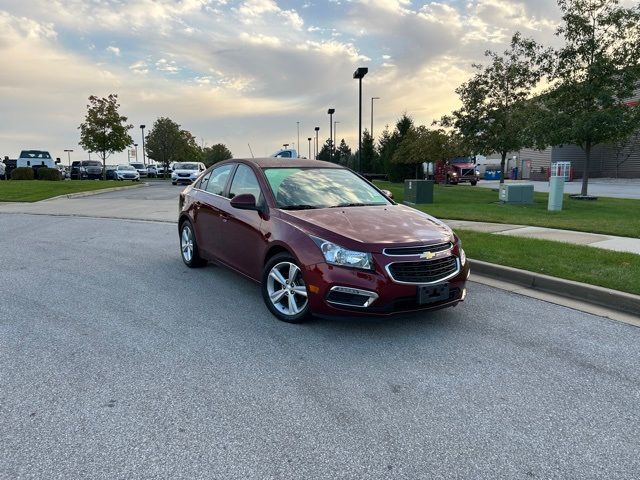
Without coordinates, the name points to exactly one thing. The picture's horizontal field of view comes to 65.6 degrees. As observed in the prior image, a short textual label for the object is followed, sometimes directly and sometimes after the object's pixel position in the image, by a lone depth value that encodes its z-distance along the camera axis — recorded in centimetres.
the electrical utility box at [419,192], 1627
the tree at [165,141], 5650
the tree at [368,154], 4471
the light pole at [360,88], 1778
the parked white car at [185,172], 3226
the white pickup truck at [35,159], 3475
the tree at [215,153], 9626
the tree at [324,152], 6906
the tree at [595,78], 1578
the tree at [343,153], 5738
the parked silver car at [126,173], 4000
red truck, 3638
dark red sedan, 420
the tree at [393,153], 3647
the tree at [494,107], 2117
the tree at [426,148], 3194
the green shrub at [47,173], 3216
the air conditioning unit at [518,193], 1609
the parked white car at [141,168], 5214
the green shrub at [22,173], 3157
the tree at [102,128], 3631
